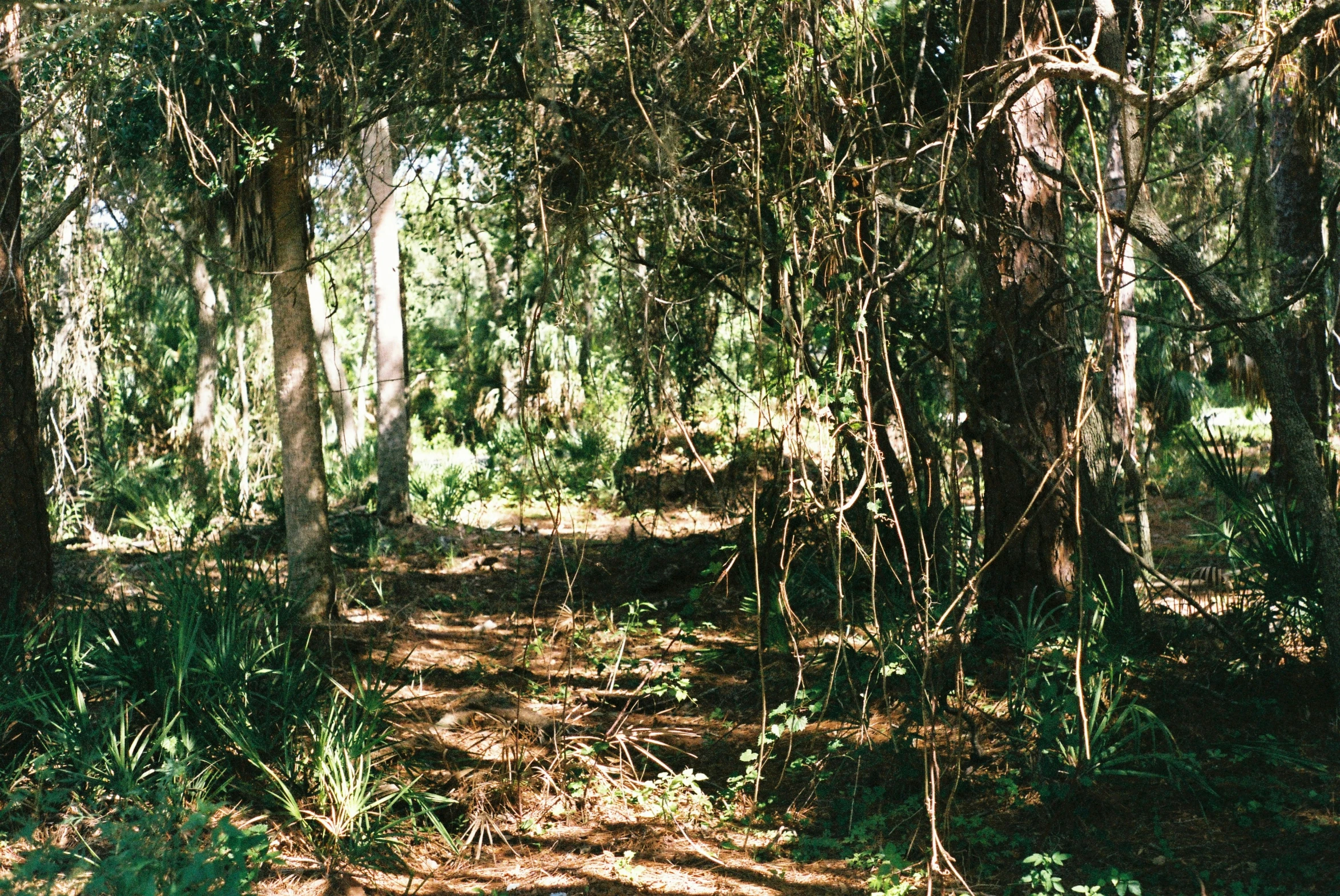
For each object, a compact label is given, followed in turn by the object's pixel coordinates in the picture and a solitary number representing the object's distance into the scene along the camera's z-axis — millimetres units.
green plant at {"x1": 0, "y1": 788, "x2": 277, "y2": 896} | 2865
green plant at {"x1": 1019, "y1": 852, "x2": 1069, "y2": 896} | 3729
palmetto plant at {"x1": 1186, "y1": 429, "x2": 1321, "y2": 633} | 4965
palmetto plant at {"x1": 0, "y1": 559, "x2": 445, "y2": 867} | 4438
